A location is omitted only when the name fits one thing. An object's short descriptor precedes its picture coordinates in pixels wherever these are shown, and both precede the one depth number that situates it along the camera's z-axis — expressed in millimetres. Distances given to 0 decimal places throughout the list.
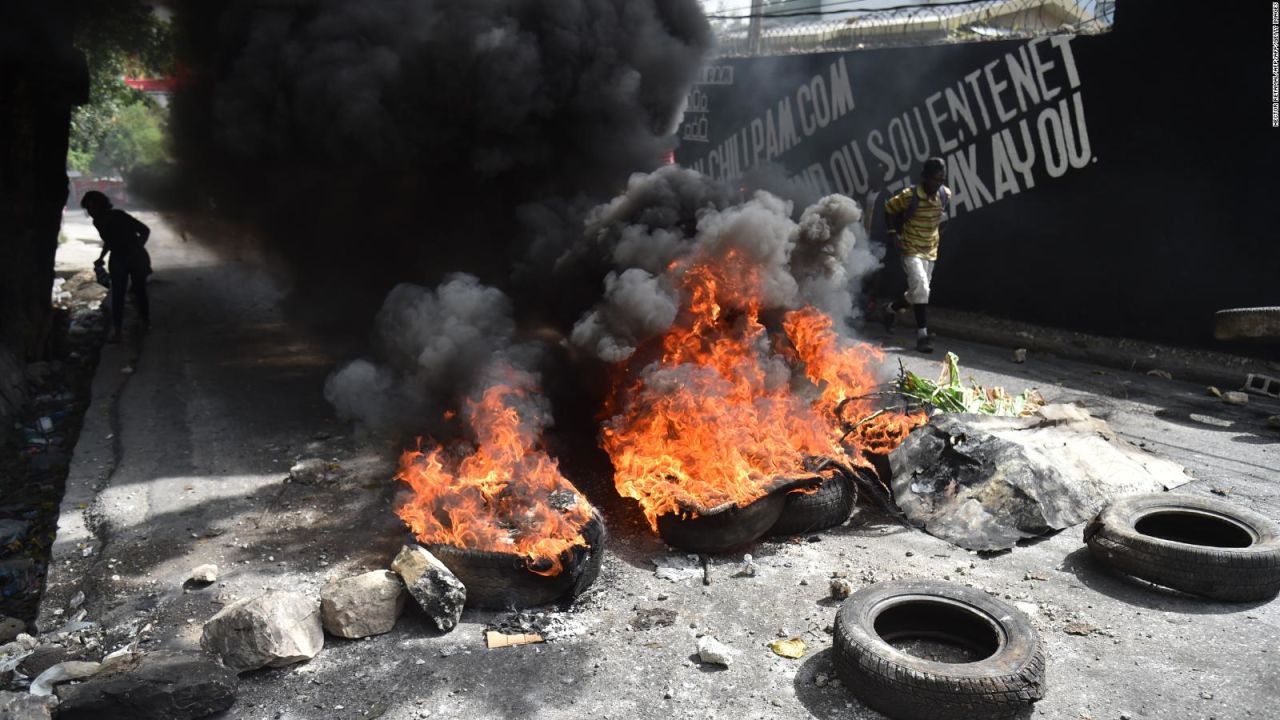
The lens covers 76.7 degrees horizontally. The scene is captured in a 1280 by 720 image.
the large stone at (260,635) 3924
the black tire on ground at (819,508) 5301
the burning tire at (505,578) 4398
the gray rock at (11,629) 4469
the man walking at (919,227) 9391
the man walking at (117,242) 10133
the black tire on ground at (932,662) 3514
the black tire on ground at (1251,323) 5859
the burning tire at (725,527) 4957
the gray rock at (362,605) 4195
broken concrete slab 5301
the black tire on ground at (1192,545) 4414
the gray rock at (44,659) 4020
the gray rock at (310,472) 6301
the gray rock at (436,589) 4262
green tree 11000
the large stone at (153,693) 3576
